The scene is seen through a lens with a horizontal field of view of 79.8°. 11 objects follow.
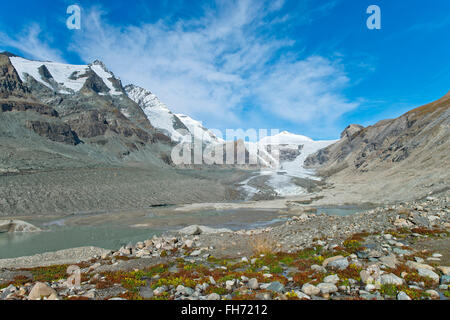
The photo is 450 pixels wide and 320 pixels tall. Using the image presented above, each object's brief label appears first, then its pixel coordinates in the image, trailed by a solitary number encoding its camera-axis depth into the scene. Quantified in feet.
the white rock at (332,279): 32.71
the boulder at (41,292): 32.94
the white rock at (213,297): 31.00
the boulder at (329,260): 41.61
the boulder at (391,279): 30.50
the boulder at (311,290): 30.40
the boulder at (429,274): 31.50
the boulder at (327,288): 30.31
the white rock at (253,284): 34.03
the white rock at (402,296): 26.63
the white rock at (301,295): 28.91
